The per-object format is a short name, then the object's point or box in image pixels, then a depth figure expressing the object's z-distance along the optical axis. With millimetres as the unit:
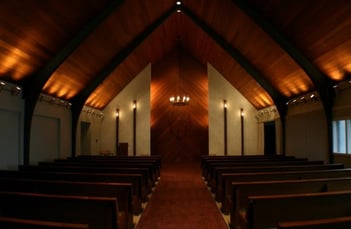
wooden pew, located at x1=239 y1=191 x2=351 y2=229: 2672
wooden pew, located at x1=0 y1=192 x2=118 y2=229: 2598
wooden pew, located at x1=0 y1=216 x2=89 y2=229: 1708
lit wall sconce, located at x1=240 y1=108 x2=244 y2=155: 12328
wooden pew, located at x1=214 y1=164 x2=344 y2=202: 5173
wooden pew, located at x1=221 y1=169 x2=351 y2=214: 4359
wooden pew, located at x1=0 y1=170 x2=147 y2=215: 4363
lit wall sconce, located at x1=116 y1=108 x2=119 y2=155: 12249
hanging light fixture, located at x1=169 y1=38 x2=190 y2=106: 10008
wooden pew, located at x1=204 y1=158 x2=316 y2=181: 6301
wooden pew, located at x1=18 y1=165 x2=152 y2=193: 5273
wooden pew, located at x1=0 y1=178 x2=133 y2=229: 3398
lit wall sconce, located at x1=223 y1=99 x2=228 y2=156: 12289
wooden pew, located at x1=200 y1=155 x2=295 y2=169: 7689
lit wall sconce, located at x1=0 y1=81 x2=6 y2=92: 5359
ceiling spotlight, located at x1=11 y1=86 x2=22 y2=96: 5866
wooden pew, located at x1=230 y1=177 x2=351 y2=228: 3491
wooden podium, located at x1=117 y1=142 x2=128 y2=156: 12008
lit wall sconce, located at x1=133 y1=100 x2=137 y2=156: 12297
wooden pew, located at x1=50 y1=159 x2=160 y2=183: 6219
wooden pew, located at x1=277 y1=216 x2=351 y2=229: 1741
